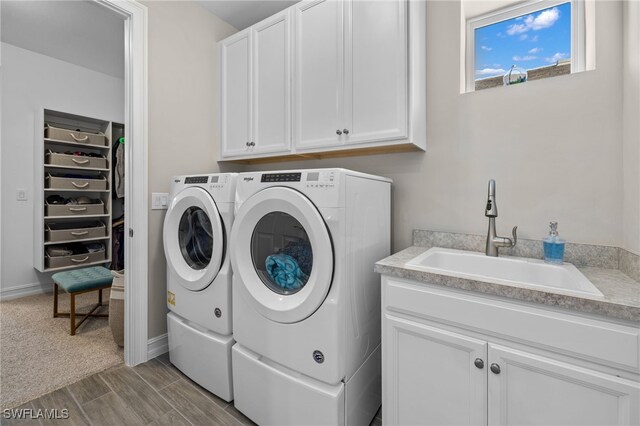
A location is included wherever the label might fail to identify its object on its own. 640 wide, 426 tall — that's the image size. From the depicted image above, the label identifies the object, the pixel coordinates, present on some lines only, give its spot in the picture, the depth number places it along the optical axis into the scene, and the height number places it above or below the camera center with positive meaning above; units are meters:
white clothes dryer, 1.58 -0.38
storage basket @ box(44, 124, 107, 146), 3.17 +0.88
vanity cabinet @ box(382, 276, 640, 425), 0.85 -0.55
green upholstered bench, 2.24 -0.56
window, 1.46 +0.92
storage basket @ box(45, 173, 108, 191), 3.21 +0.34
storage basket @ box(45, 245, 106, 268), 3.18 -0.54
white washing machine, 1.21 -0.39
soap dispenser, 1.29 -0.16
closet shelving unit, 3.15 +0.27
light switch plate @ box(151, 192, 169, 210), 1.96 +0.08
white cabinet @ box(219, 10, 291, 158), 1.95 +0.89
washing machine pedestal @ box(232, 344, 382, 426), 1.22 -0.83
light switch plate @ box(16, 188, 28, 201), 3.06 +0.19
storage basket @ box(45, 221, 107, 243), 3.20 -0.21
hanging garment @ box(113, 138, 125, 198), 3.62 +0.55
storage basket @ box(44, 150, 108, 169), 3.19 +0.60
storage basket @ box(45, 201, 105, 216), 3.19 +0.04
